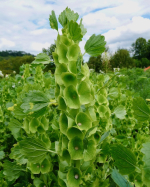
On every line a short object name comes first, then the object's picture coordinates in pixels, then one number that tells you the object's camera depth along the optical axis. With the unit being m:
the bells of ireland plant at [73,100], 0.39
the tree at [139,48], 37.56
